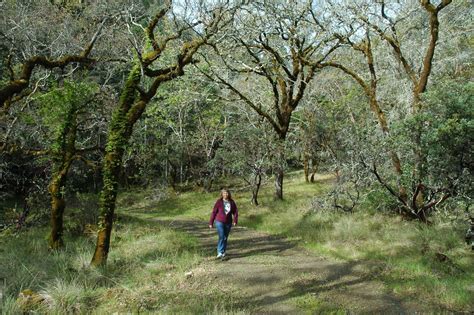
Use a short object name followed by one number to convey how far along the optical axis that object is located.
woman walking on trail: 10.02
